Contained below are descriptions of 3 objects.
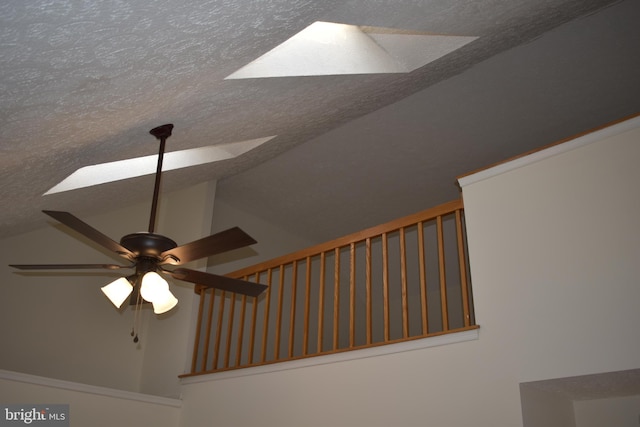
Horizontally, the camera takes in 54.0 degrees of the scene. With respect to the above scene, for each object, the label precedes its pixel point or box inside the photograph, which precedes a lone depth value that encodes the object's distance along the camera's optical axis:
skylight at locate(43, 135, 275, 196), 4.43
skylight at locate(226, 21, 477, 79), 3.78
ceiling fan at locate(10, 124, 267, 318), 3.20
